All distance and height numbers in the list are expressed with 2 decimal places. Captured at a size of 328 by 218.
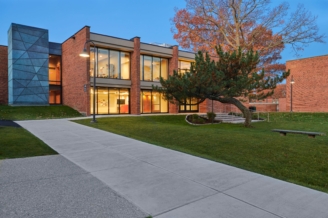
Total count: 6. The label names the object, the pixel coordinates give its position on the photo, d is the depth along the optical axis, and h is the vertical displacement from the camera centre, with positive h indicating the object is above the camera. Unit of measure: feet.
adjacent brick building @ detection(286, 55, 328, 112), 84.48 +9.03
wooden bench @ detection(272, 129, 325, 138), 29.32 -3.40
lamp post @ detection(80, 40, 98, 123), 45.79 +10.32
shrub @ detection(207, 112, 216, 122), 61.62 -2.61
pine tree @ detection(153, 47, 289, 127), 41.68 +5.03
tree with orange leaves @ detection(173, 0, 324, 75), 70.69 +27.16
